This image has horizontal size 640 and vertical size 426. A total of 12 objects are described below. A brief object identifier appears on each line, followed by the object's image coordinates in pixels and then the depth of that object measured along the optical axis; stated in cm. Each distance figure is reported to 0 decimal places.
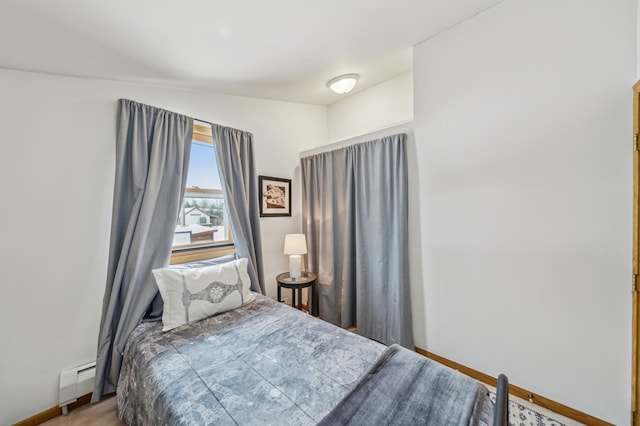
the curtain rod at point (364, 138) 232
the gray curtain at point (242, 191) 238
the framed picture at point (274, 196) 284
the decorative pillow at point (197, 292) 176
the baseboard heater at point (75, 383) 163
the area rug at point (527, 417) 155
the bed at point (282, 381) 100
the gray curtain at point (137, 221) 175
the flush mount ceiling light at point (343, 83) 253
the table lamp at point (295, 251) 271
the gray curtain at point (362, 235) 230
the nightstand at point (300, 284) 257
